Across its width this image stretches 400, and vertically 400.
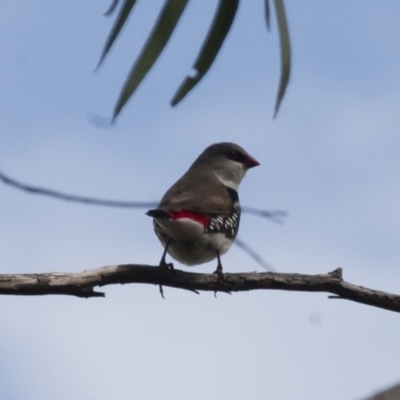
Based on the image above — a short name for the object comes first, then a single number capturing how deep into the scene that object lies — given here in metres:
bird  8.66
